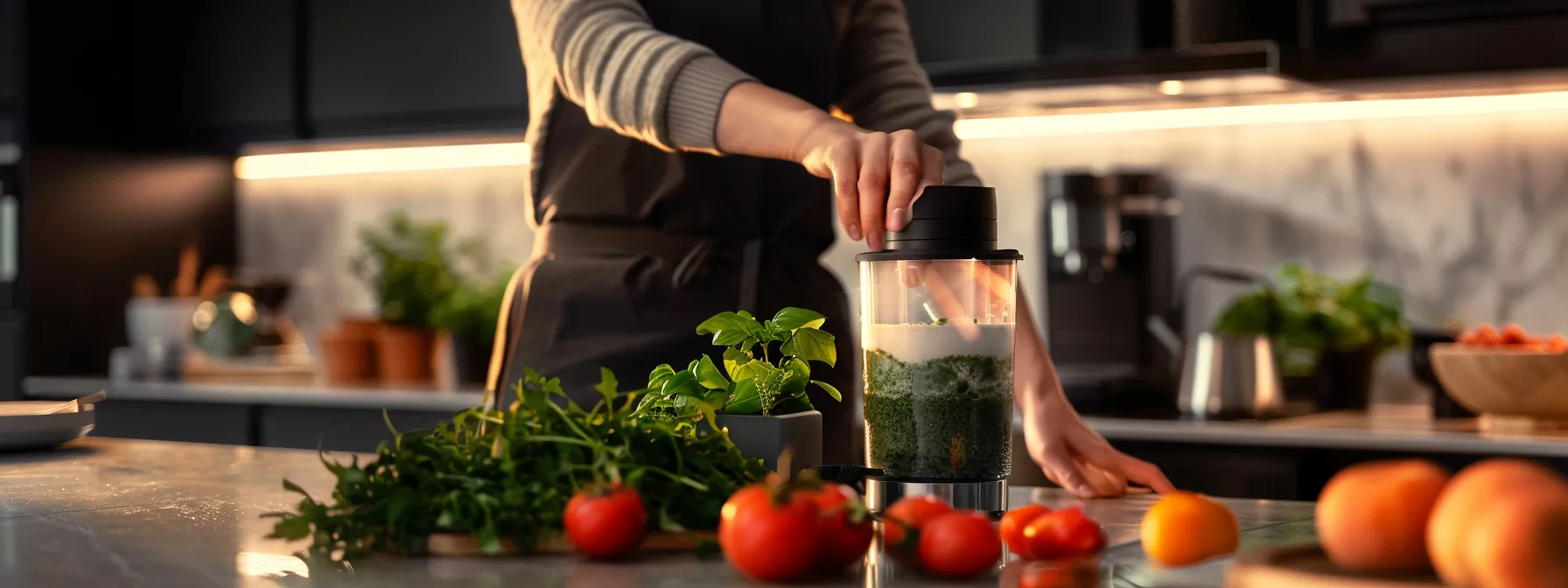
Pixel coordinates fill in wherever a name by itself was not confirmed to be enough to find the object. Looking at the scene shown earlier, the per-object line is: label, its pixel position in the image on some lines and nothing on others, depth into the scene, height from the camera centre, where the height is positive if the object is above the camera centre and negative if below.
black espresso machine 2.62 +0.05
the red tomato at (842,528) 0.76 -0.12
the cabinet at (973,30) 2.52 +0.46
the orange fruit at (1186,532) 0.76 -0.12
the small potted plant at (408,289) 3.23 +0.04
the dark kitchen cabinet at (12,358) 3.44 -0.10
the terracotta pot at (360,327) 3.27 -0.04
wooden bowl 2.08 -0.14
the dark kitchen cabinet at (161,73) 3.48 +0.58
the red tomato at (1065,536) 0.80 -0.13
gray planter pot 0.98 -0.09
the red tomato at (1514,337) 2.18 -0.08
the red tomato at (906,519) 0.78 -0.12
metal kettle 2.28 -0.14
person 1.23 +0.11
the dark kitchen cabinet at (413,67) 3.16 +0.53
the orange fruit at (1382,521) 0.64 -0.10
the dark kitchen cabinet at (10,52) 3.46 +0.62
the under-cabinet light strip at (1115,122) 2.63 +0.34
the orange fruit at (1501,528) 0.58 -0.10
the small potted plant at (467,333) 3.03 -0.06
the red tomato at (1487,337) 2.19 -0.08
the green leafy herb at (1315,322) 2.45 -0.05
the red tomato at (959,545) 0.76 -0.13
